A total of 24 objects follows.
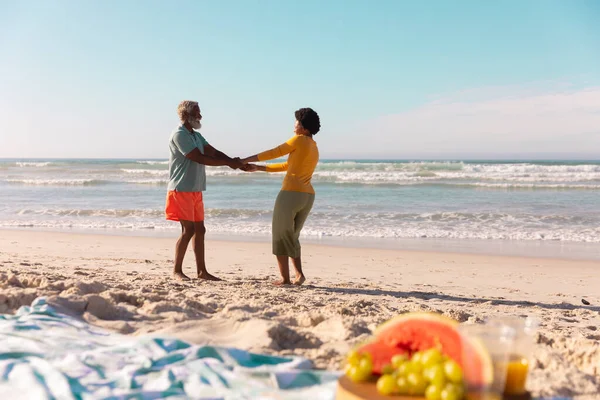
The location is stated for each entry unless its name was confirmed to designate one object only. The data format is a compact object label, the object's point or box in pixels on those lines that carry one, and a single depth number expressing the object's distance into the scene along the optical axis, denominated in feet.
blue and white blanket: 9.03
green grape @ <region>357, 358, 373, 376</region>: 7.36
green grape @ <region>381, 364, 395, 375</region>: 7.30
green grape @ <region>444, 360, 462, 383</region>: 6.55
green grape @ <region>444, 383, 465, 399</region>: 6.48
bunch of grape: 6.56
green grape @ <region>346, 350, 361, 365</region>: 7.53
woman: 19.52
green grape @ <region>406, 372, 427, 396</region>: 6.79
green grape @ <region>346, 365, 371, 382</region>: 7.38
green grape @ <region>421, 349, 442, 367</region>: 6.82
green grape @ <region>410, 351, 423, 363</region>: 6.99
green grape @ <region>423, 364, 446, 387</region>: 6.58
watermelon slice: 7.34
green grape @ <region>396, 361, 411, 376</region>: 6.97
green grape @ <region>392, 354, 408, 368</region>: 7.28
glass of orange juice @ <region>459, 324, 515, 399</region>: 6.66
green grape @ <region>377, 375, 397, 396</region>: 6.91
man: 19.54
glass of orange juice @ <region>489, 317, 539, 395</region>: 7.20
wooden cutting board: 6.89
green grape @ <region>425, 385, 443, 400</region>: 6.55
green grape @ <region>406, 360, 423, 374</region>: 6.89
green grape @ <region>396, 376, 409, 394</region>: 6.87
